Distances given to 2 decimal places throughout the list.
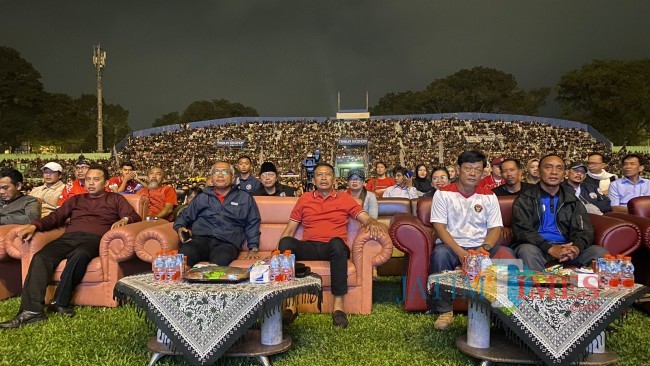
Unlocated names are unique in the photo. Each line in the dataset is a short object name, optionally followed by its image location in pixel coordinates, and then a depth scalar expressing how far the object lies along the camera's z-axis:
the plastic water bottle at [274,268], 3.13
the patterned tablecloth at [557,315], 2.82
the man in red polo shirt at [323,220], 4.30
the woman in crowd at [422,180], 8.12
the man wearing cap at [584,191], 5.36
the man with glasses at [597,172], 6.41
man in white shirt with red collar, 4.08
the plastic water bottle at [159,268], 3.15
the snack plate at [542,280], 2.95
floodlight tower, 25.48
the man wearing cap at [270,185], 6.07
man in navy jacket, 4.49
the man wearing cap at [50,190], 5.51
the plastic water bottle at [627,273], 3.01
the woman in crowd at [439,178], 6.02
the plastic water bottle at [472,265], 3.17
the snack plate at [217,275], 3.08
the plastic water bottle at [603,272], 3.02
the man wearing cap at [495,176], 6.65
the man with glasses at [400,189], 7.66
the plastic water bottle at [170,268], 3.15
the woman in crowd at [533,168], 5.90
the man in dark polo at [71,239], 4.05
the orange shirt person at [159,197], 6.16
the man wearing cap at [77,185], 5.69
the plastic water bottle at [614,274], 3.00
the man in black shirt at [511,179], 5.36
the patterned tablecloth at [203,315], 2.90
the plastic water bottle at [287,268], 3.17
